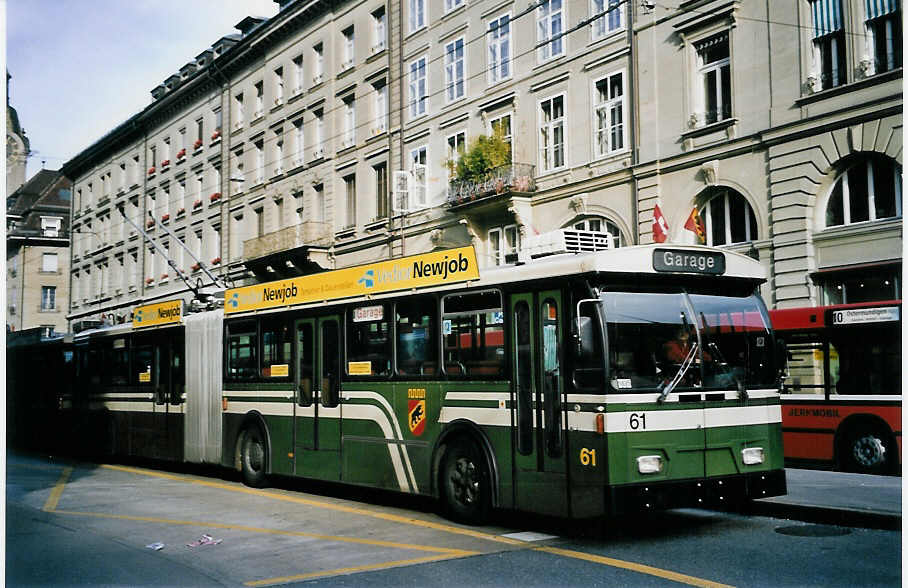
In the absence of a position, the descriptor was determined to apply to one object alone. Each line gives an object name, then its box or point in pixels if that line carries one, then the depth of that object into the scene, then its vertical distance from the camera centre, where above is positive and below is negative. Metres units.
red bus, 15.49 -0.24
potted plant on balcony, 25.88 +5.64
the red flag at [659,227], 22.18 +3.31
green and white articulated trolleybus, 8.98 -0.04
